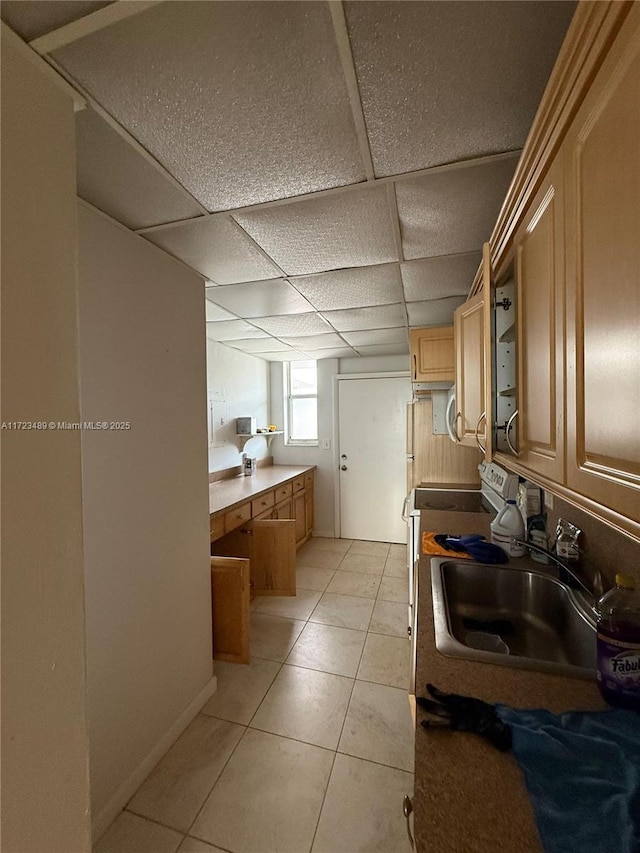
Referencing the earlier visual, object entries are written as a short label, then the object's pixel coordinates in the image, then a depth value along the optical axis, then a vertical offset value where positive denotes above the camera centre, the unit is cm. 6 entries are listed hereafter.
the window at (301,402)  466 +26
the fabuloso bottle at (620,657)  76 -54
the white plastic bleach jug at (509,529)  156 -51
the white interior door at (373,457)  419 -45
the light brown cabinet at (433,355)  272 +52
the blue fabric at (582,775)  52 -62
